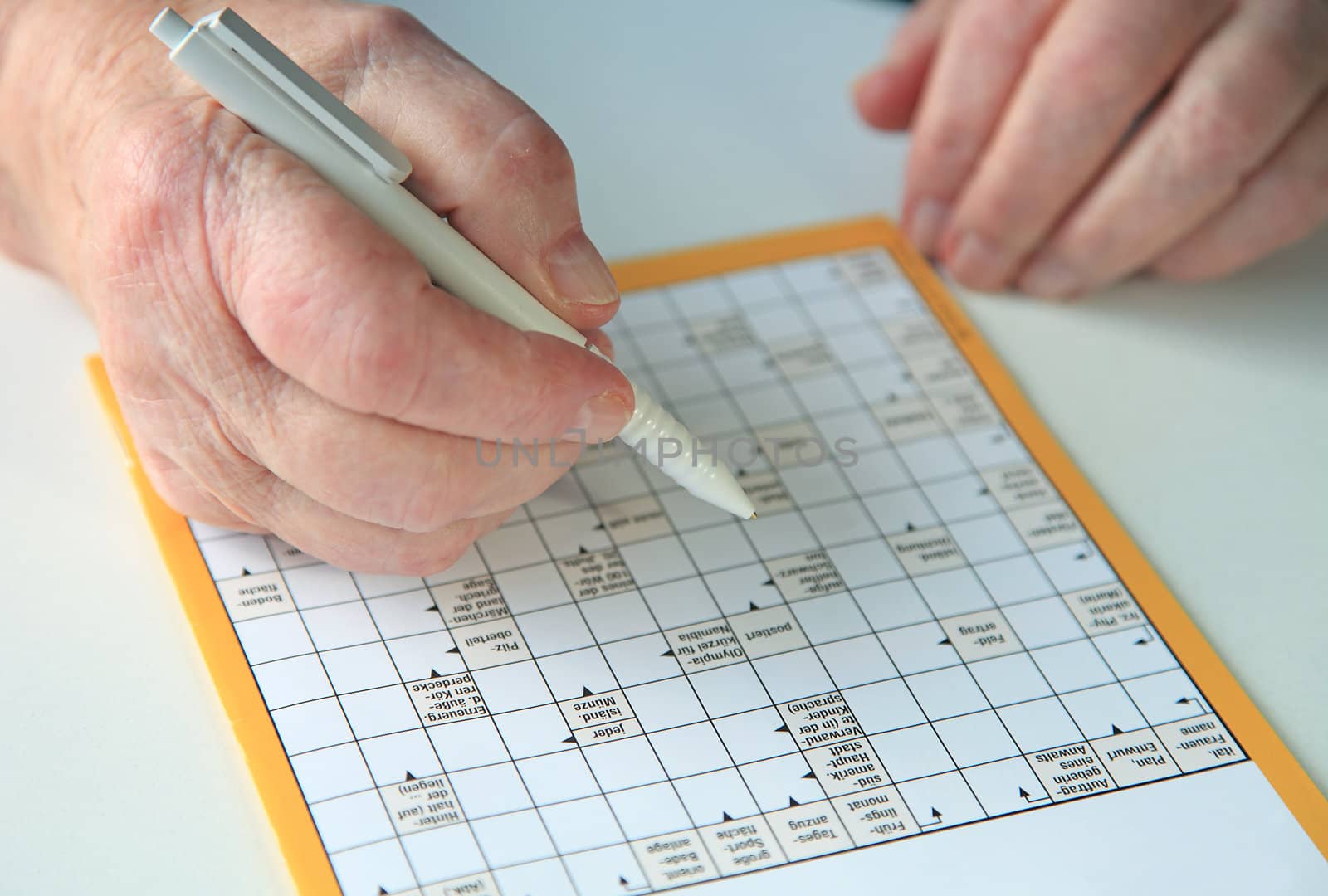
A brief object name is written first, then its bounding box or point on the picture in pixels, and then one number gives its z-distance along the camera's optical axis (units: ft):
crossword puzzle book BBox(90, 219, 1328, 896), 2.82
